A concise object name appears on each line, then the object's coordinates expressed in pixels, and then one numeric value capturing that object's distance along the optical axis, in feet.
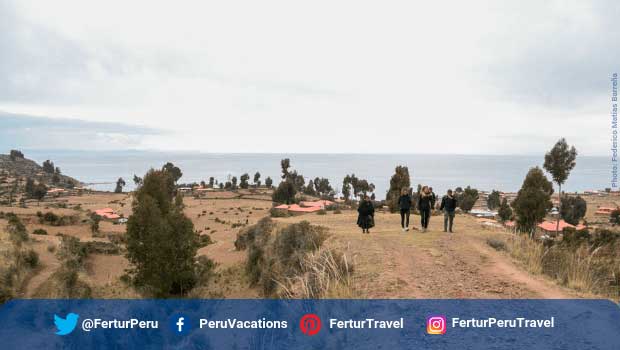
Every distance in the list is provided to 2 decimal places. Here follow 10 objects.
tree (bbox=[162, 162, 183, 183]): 317.63
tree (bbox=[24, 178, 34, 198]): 286.13
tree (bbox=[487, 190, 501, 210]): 322.14
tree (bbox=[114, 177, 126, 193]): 417.53
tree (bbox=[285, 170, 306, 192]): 362.98
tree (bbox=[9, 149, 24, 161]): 534.78
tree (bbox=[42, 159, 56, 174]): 511.40
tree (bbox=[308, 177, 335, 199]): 377.09
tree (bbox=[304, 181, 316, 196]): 371.51
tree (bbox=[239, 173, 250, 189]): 401.43
